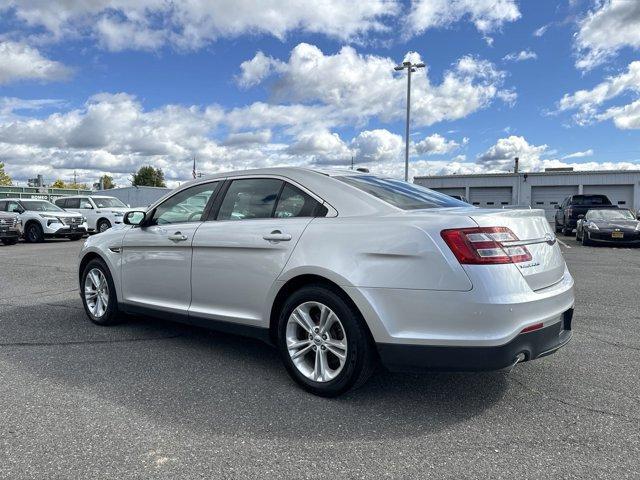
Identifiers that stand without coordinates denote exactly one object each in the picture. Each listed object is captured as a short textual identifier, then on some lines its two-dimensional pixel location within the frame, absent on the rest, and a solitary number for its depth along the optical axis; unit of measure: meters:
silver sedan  2.85
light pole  26.58
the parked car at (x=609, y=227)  14.75
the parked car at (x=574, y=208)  19.23
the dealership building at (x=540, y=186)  38.72
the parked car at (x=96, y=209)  20.39
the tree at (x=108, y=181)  122.12
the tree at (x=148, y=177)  108.19
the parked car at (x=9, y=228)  16.28
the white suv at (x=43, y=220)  17.78
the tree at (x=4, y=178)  73.54
